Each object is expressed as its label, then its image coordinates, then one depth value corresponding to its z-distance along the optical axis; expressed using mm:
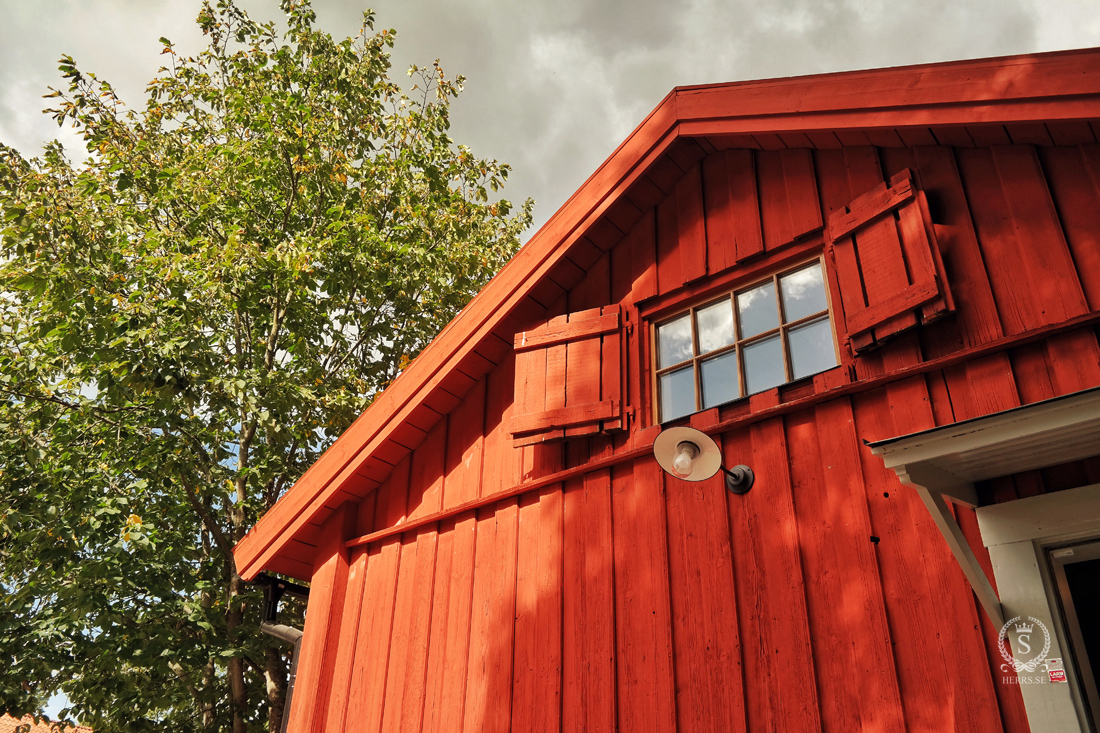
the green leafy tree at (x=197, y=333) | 7645
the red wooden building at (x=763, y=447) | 3070
